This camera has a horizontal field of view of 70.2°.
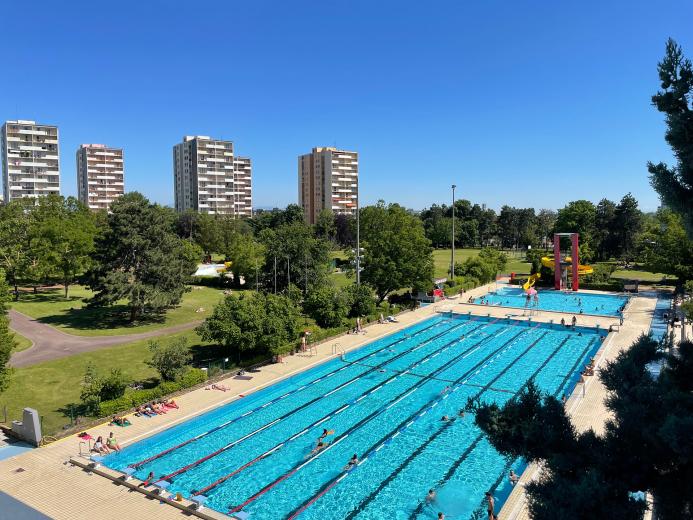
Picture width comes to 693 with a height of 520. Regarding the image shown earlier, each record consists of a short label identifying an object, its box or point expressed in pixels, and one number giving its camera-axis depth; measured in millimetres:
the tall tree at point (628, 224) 63156
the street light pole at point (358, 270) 35750
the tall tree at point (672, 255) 42375
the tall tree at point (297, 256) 38188
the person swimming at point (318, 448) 16484
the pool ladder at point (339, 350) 26744
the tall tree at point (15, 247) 41969
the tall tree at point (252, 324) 23362
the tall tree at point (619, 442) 6344
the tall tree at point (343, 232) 93750
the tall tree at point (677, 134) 7121
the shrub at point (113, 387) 19047
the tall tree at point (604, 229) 65812
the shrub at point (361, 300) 33906
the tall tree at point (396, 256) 37375
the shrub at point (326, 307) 30984
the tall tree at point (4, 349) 17188
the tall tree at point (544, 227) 93812
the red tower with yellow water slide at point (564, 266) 46081
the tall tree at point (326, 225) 88231
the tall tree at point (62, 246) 40094
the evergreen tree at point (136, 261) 31859
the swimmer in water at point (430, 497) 13555
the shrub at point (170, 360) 20984
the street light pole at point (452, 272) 47719
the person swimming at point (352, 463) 15428
